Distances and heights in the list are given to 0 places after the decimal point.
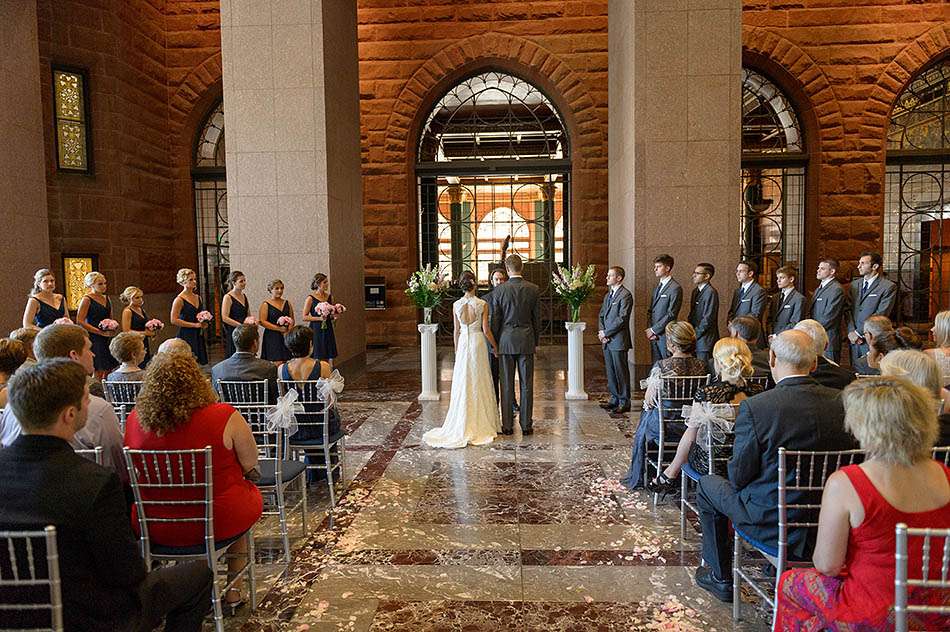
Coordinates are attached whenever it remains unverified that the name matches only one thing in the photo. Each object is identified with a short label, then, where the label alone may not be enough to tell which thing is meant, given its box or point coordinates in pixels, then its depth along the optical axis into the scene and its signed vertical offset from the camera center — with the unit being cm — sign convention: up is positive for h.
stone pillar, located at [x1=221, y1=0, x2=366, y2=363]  818 +169
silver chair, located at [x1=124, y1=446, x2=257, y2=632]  249 -87
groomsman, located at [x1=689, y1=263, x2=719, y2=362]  670 -49
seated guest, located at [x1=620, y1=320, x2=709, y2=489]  413 -70
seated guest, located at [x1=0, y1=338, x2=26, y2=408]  315 -39
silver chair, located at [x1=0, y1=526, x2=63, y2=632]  171 -83
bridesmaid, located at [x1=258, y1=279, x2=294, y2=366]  741 -58
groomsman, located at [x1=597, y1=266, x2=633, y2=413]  670 -74
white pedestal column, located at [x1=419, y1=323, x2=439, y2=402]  754 -110
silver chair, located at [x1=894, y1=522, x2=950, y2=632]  161 -82
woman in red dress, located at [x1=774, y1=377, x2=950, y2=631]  182 -68
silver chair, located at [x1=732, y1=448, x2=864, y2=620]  229 -82
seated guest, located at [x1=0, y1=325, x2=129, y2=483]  263 -65
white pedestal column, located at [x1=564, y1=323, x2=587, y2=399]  742 -110
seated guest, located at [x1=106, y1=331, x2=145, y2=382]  378 -47
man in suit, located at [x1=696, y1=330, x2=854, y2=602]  246 -65
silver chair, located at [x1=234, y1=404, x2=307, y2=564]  332 -109
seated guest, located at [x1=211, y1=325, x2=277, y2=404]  418 -61
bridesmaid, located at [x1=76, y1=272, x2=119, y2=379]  680 -42
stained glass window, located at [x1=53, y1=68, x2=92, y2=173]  1035 +254
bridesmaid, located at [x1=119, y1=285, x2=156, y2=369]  682 -40
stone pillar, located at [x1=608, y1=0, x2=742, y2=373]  761 +153
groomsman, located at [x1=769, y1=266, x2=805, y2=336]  655 -40
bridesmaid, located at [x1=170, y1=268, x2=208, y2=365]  735 -44
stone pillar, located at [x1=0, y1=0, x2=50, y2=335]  851 +154
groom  593 -58
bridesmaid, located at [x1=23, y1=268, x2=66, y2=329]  650 -26
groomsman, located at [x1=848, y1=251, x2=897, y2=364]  654 -34
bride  573 -103
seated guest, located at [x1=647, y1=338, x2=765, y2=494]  336 -60
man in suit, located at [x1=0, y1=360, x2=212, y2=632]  177 -63
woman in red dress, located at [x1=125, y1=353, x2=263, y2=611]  253 -63
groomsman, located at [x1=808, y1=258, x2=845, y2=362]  670 -43
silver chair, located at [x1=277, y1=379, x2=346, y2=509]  418 -100
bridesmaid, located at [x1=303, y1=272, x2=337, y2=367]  761 -58
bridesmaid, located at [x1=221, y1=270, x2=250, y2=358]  757 -40
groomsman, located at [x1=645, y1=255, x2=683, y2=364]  668 -38
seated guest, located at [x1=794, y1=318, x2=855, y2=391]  305 -52
